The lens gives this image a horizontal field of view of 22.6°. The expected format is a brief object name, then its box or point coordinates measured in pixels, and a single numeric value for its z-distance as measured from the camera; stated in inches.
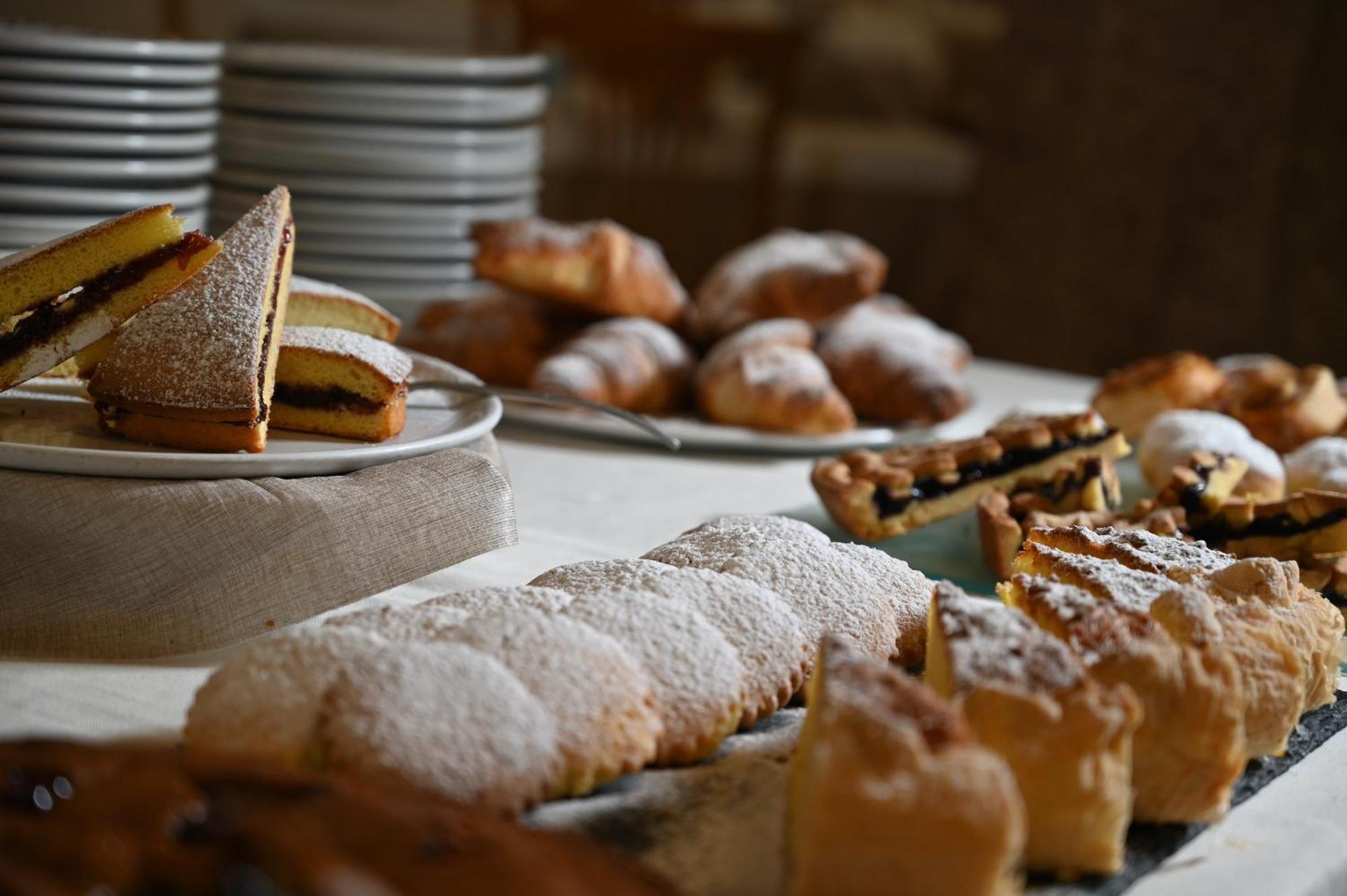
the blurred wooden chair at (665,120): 90.4
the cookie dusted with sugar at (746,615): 47.2
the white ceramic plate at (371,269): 64.0
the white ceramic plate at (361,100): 63.3
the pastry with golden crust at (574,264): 62.1
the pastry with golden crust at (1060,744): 39.0
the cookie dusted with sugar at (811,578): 49.8
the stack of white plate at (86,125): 58.1
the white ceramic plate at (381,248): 64.1
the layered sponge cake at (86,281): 52.0
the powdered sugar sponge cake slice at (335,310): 55.4
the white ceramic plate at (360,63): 63.0
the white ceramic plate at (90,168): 58.4
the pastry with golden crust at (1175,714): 43.0
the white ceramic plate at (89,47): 57.9
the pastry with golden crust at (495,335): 62.5
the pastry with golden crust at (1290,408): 60.0
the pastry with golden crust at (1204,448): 57.0
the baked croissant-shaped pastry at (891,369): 61.7
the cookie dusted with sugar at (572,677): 41.4
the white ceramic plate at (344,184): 63.6
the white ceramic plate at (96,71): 57.9
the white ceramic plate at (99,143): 58.3
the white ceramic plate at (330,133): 63.3
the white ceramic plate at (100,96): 58.1
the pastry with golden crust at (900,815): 34.6
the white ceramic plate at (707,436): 60.3
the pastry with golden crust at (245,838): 31.0
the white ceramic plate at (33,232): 58.4
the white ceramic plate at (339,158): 63.5
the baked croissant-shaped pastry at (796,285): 63.4
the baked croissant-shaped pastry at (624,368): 60.9
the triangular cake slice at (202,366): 51.7
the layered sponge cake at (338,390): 53.3
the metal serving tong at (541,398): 55.7
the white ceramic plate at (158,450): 50.7
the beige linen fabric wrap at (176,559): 49.8
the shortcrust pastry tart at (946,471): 55.5
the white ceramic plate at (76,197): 58.4
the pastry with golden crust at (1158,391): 61.4
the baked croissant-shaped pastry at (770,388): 60.5
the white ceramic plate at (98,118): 58.2
